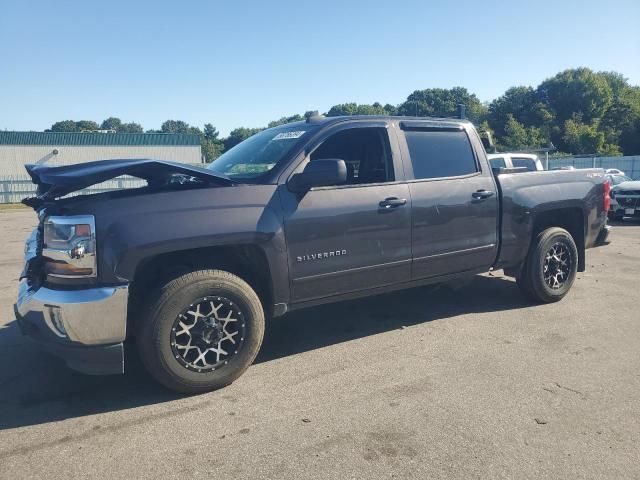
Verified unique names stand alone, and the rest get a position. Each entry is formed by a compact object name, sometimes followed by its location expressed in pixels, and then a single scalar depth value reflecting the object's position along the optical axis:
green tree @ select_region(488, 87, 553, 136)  76.50
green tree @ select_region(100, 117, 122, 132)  130.88
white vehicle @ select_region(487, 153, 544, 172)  11.06
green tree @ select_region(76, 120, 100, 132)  115.50
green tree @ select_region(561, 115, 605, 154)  55.03
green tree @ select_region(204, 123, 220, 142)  113.59
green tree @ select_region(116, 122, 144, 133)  128.88
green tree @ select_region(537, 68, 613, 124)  78.88
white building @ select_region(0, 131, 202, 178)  41.19
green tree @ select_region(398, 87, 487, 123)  80.56
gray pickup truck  3.24
